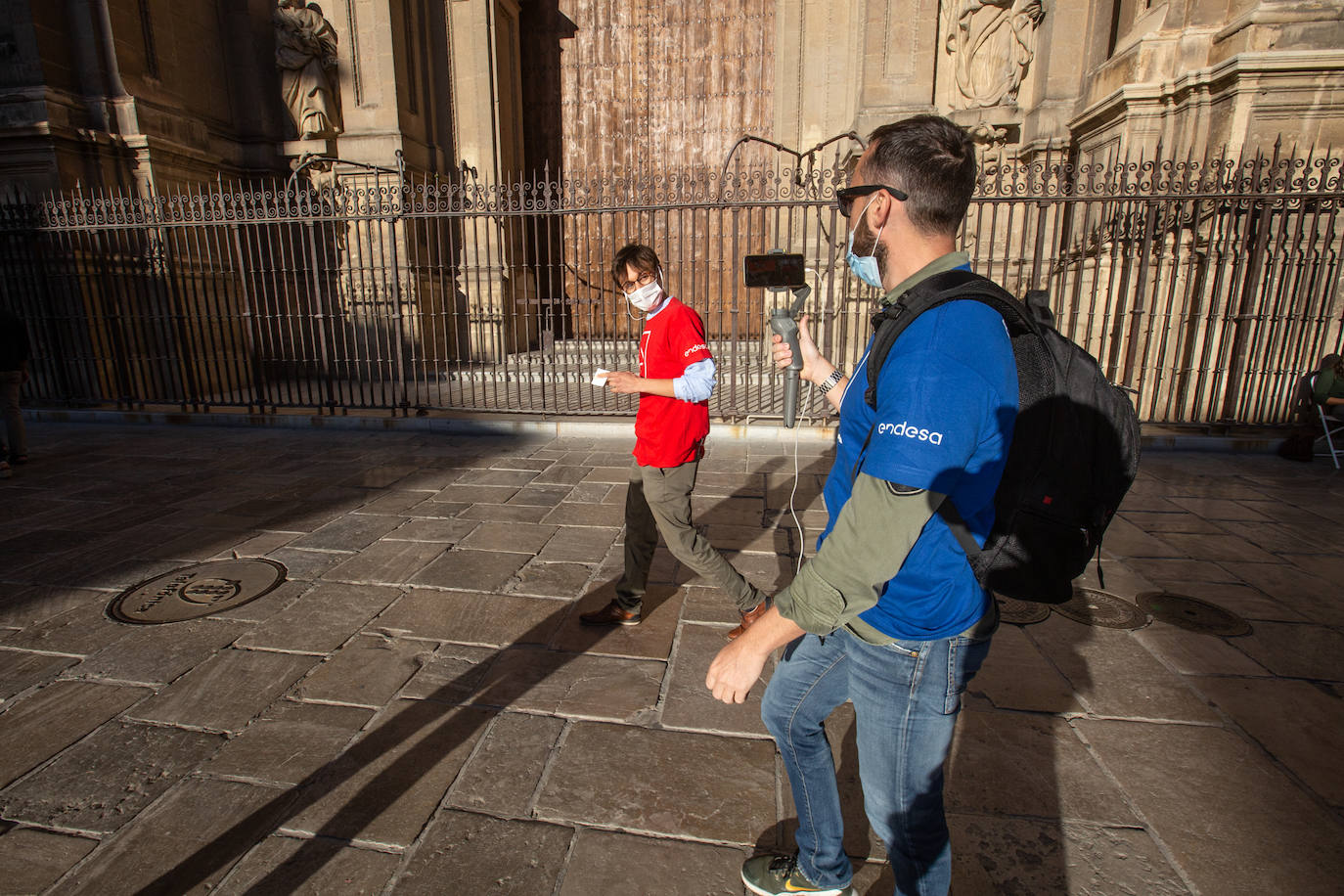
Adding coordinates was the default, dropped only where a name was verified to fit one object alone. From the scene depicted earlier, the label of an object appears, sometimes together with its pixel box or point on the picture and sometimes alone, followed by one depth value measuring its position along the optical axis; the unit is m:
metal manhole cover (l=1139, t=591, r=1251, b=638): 3.57
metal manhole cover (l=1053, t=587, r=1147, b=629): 3.65
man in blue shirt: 1.27
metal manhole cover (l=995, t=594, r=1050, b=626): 3.67
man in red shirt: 3.25
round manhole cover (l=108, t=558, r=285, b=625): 3.71
